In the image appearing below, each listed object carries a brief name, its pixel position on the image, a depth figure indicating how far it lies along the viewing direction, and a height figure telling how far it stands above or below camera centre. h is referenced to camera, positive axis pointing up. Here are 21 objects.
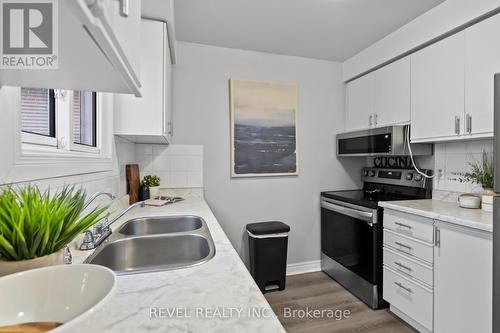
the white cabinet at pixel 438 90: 1.91 +0.58
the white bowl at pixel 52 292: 0.43 -0.22
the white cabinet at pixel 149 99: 1.81 +0.45
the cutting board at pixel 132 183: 2.22 -0.16
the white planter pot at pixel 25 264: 0.49 -0.19
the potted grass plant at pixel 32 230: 0.49 -0.13
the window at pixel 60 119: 1.05 +0.22
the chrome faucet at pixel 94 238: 1.10 -0.32
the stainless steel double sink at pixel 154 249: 1.22 -0.40
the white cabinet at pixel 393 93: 2.34 +0.66
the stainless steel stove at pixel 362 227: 2.19 -0.59
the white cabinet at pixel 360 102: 2.75 +0.68
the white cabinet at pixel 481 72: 1.69 +0.61
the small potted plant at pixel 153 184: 2.39 -0.19
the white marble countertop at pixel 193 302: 0.57 -0.35
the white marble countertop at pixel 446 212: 1.51 -0.32
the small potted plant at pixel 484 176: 1.79 -0.09
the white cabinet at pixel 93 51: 0.40 +0.23
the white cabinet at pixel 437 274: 1.49 -0.72
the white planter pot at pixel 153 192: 2.38 -0.25
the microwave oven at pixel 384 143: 2.33 +0.19
